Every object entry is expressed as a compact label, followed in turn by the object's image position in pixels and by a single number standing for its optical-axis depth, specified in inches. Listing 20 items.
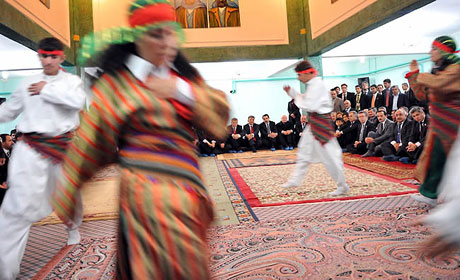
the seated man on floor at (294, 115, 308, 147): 367.3
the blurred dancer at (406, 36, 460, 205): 90.4
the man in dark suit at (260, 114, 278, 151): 378.0
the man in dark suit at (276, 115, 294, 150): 375.4
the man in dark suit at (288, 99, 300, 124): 376.2
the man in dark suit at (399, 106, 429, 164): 205.9
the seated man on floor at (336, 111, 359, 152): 297.3
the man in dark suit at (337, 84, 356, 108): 362.3
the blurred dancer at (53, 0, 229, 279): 30.1
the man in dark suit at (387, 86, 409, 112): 317.4
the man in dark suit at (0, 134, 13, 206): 139.3
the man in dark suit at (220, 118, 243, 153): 370.3
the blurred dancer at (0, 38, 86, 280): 67.3
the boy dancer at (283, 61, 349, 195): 130.4
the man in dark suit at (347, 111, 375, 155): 274.1
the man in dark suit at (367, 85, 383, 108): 338.3
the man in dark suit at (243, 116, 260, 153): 378.6
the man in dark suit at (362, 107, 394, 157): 246.8
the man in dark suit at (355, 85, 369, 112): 349.8
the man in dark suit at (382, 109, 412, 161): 221.9
